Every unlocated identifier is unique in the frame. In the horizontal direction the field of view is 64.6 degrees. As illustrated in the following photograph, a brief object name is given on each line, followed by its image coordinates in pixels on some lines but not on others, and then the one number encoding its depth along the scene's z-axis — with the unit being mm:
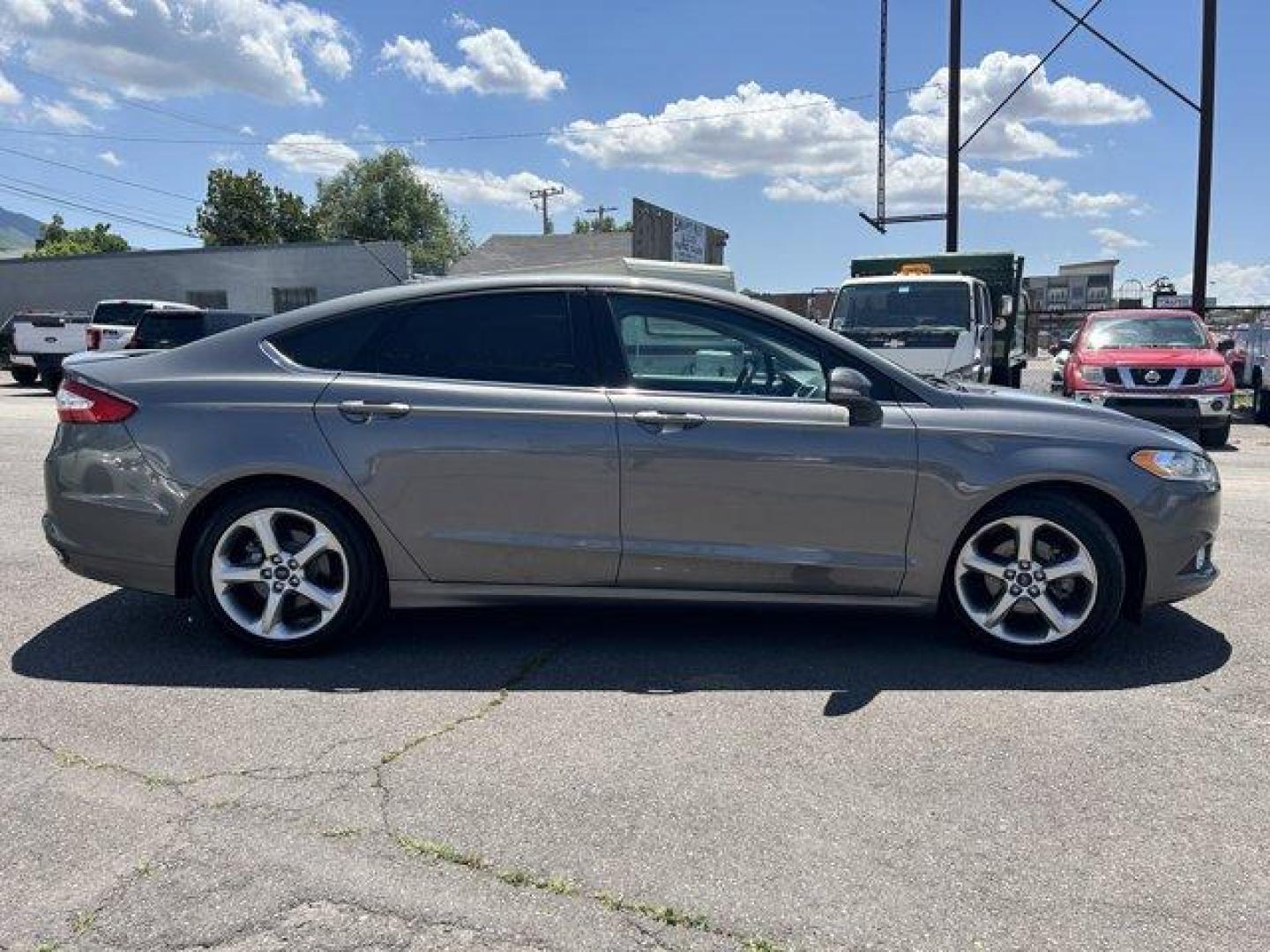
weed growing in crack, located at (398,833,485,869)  2709
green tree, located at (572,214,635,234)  79500
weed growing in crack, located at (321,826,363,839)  2836
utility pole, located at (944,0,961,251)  22000
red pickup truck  11742
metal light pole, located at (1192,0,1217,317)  18906
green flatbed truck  11977
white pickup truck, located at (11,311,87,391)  19906
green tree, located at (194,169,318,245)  55656
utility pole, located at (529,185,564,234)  70688
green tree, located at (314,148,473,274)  65375
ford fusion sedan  4102
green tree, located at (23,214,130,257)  72875
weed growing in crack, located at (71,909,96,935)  2412
